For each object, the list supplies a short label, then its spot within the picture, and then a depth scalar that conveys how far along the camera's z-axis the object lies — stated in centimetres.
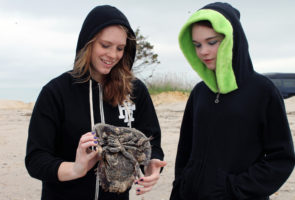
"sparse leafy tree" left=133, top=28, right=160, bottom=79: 2319
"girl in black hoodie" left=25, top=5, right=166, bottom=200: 260
